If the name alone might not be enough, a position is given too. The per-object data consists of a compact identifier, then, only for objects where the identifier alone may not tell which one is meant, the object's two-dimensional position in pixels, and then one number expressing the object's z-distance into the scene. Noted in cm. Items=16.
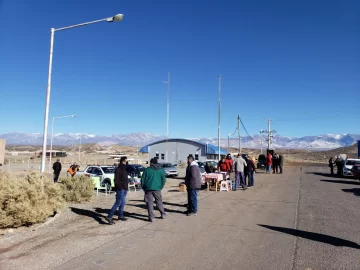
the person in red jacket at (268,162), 3027
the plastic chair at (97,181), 1707
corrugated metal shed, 4914
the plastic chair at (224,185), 1603
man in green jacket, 889
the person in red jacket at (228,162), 1831
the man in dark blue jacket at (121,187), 897
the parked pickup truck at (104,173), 1852
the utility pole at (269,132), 6962
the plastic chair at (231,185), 1639
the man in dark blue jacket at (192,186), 988
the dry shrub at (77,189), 1241
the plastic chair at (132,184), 1749
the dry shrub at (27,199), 923
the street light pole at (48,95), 1128
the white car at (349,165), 2662
